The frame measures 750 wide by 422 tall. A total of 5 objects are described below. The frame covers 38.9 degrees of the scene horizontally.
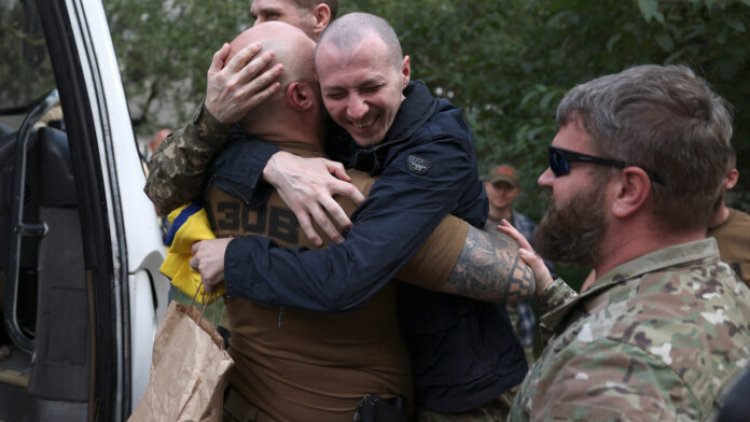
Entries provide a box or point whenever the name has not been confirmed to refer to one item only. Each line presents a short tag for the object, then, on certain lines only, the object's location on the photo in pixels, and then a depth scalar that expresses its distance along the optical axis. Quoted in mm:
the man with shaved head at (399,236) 2168
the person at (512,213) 7008
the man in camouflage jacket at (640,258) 1608
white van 3051
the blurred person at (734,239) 3701
